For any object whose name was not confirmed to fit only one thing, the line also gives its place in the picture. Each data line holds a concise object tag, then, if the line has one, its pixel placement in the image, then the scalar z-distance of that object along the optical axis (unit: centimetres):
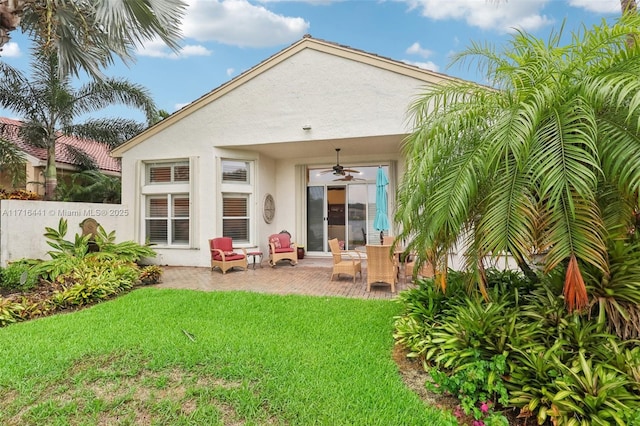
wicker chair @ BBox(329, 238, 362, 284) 818
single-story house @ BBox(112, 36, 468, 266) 934
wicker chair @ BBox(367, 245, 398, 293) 728
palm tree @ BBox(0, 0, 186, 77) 692
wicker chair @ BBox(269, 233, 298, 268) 1079
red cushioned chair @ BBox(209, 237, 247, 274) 973
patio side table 1071
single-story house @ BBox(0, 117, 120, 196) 1285
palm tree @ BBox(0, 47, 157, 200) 1216
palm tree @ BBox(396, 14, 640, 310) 300
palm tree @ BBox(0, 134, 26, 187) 1106
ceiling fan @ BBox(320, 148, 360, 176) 1092
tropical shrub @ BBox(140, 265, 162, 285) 823
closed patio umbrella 923
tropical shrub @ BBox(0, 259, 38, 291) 715
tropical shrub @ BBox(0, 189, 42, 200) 900
